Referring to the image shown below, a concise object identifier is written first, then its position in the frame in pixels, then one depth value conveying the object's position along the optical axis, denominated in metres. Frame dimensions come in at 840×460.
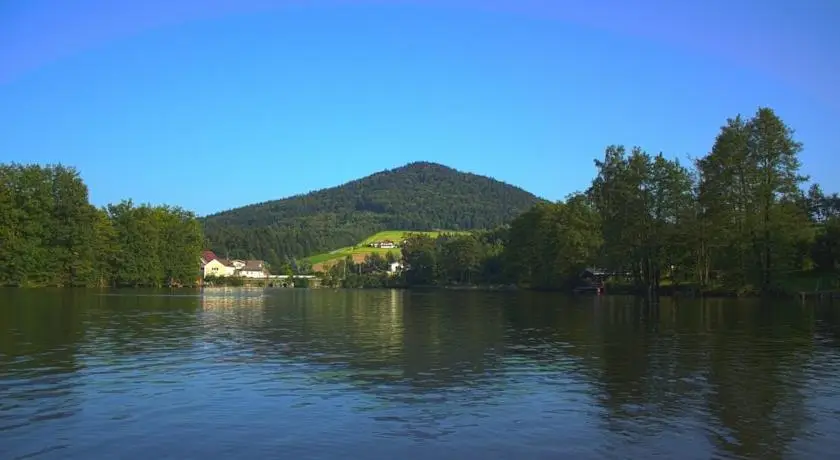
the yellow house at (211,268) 195.91
